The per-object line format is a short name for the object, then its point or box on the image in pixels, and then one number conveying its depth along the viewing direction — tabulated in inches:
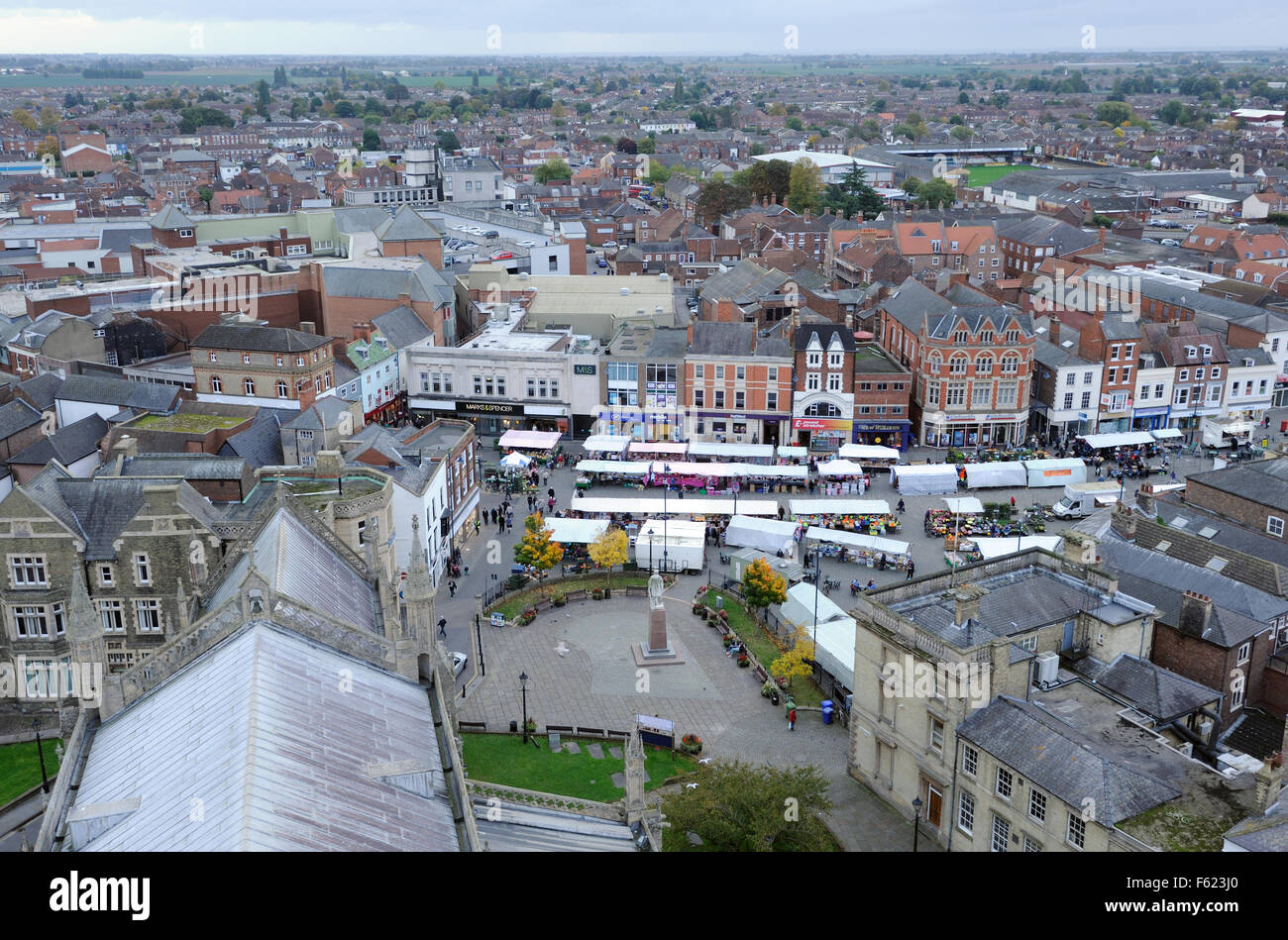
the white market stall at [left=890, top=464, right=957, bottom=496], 2474.2
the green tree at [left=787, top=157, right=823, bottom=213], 5767.7
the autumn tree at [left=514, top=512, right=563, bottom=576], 2000.5
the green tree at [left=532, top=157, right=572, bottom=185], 7066.9
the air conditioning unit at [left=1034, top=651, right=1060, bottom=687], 1251.2
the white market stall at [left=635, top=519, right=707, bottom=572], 2094.0
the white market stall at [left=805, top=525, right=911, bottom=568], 2084.2
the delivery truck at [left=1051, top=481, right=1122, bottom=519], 2324.1
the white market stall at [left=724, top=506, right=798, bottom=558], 2135.8
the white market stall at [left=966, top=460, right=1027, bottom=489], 2475.4
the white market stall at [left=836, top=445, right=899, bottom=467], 2608.3
